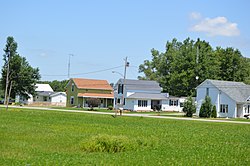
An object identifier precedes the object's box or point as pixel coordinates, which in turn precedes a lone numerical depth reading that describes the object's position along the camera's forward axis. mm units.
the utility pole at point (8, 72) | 82838
